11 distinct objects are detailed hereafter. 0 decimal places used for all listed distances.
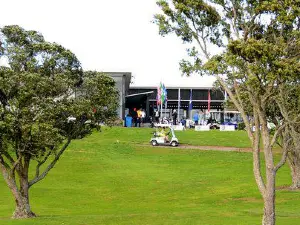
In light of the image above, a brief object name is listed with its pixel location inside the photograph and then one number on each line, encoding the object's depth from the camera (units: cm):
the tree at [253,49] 1836
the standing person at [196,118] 8081
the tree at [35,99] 2273
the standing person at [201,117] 8414
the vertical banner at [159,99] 7244
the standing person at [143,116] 7625
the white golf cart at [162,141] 5466
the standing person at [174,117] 7588
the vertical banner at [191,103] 8206
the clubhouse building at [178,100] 8403
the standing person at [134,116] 7875
